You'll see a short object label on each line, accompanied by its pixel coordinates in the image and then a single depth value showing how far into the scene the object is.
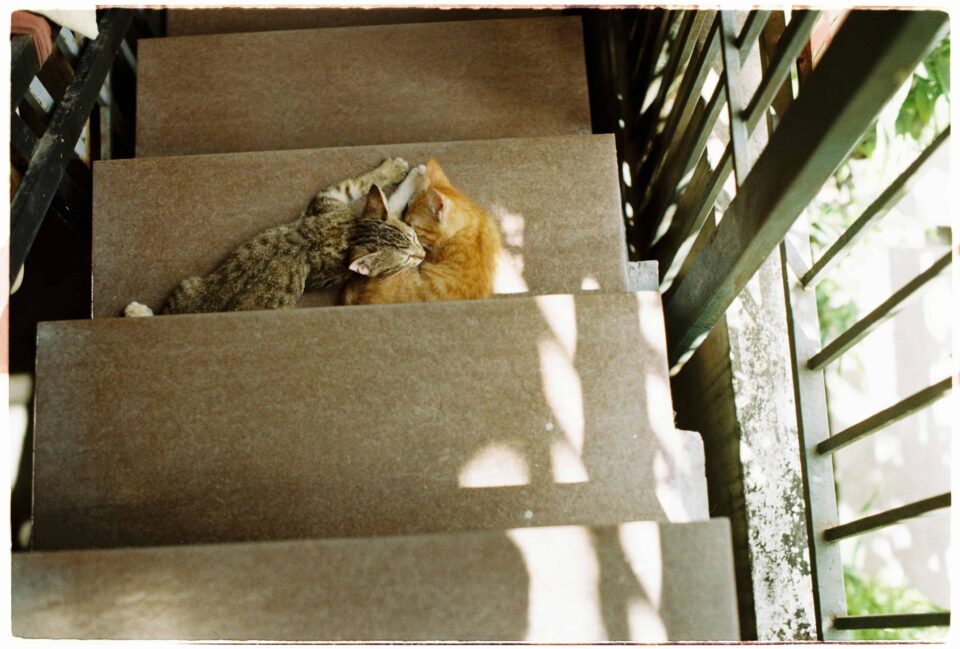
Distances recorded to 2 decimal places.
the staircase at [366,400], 0.95
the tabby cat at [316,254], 1.69
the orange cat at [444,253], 1.78
